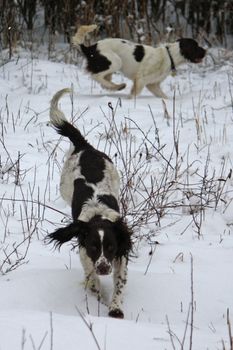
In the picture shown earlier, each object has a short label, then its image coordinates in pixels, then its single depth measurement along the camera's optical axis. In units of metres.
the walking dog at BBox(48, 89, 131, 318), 7.03
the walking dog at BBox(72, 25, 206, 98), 18.97
